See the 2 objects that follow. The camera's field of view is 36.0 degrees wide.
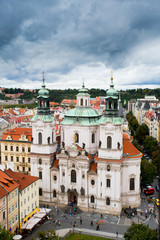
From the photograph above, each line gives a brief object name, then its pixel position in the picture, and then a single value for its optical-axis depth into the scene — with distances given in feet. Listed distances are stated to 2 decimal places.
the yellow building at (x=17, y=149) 212.02
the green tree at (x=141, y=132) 336.78
